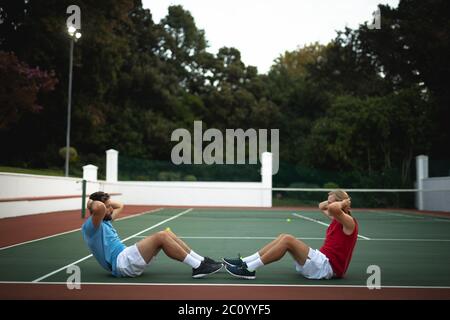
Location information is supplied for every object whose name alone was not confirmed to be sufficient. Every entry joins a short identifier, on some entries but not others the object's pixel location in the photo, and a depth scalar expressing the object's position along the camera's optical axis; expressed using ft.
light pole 67.69
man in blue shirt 18.93
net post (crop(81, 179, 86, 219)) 50.59
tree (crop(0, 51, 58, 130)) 64.90
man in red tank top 18.89
